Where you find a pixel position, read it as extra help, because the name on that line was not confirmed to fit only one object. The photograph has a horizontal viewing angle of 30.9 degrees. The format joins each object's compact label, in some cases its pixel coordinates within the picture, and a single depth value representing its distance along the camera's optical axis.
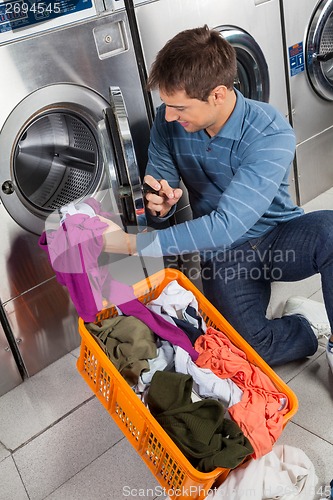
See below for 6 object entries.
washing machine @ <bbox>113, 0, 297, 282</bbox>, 2.29
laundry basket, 1.51
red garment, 1.63
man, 1.83
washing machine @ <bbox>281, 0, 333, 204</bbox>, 2.82
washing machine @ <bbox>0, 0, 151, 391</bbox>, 1.96
